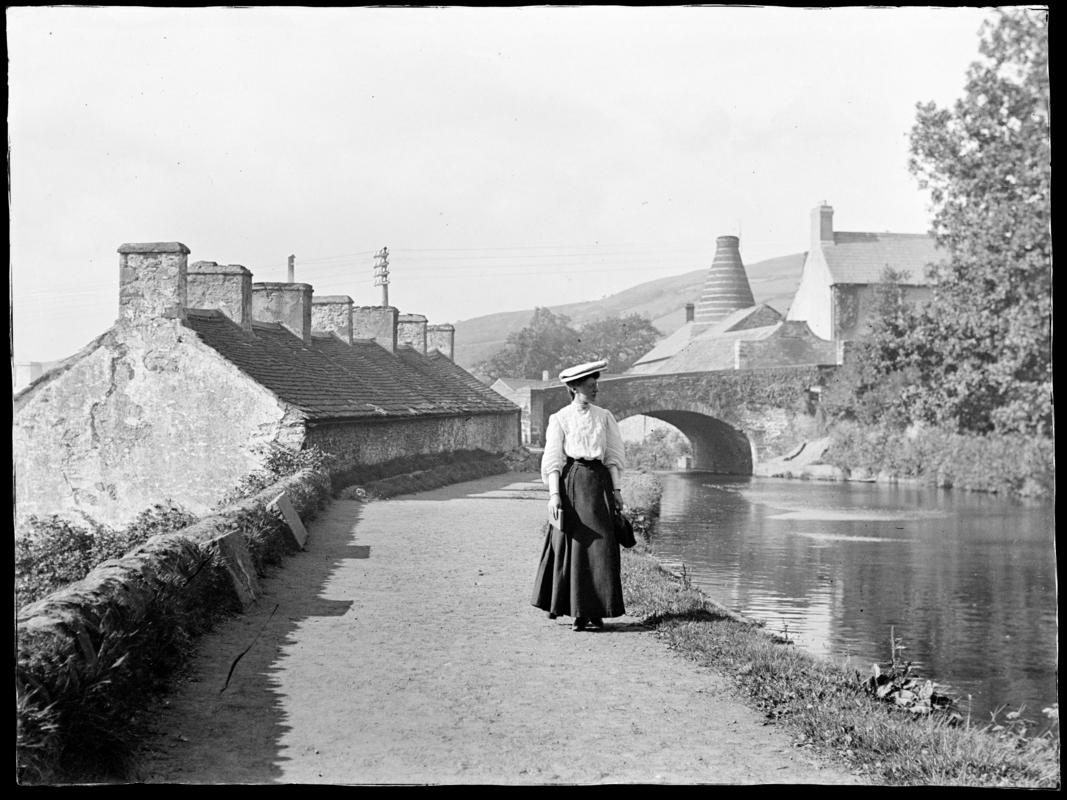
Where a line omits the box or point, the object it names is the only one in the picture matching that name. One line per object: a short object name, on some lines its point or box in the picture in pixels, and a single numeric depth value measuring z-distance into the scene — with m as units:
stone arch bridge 45.78
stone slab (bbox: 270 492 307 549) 13.02
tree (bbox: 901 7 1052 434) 18.34
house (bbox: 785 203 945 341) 54.50
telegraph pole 43.03
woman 8.31
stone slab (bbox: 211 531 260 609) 9.30
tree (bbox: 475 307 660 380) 86.75
